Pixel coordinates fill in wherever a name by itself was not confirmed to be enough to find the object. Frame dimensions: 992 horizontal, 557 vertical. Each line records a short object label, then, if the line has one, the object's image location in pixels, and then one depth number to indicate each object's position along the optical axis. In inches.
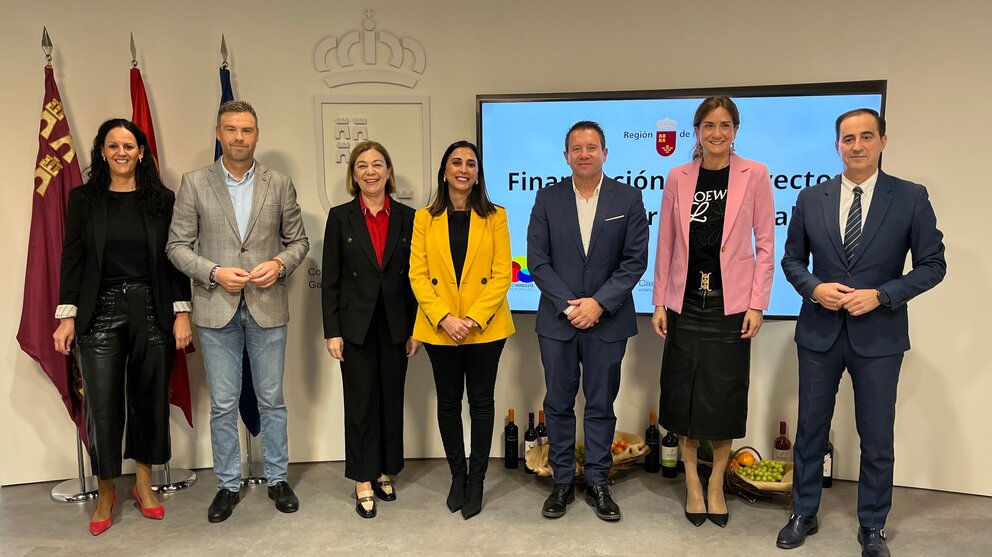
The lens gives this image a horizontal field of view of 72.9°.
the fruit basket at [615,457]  137.5
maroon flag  132.2
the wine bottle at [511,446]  147.6
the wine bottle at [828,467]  136.9
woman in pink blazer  112.5
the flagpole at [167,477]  137.0
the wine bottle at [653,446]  145.6
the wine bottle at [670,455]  140.4
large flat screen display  131.3
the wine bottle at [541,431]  146.0
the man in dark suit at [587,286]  116.7
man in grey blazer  119.3
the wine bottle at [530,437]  143.5
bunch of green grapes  129.2
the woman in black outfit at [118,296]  117.3
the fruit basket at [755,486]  126.1
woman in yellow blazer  116.0
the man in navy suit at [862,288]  101.9
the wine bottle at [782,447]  141.2
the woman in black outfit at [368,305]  120.5
